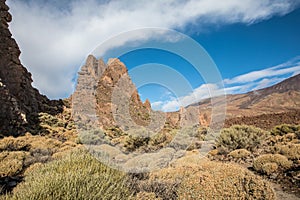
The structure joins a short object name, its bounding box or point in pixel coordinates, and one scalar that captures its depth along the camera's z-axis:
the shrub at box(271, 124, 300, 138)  17.06
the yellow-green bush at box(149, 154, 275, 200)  4.37
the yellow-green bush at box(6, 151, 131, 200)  2.77
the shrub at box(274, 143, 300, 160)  8.78
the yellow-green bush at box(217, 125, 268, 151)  12.77
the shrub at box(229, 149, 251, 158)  10.51
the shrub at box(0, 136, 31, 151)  12.12
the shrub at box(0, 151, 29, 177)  7.33
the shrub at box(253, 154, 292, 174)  7.72
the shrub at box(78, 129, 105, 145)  14.59
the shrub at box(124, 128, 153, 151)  13.85
